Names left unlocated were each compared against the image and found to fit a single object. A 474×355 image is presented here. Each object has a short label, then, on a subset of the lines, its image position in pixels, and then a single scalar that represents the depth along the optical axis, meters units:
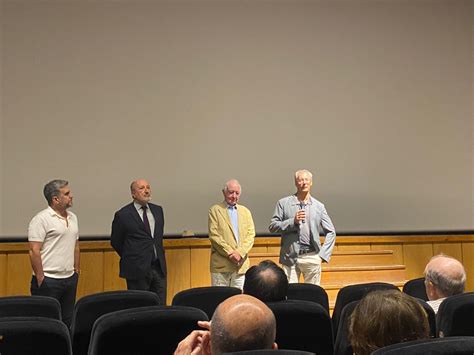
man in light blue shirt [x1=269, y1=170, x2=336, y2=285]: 6.05
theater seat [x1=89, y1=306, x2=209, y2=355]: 2.54
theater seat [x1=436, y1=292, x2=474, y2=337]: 2.87
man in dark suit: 5.84
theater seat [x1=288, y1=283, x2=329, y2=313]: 4.18
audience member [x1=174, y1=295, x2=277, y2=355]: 1.92
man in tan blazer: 6.04
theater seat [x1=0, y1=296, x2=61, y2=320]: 3.61
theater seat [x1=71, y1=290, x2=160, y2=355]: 3.38
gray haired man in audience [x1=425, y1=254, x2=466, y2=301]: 3.39
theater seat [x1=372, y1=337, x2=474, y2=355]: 1.82
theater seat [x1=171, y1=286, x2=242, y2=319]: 3.81
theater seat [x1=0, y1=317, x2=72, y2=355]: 2.54
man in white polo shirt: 5.18
